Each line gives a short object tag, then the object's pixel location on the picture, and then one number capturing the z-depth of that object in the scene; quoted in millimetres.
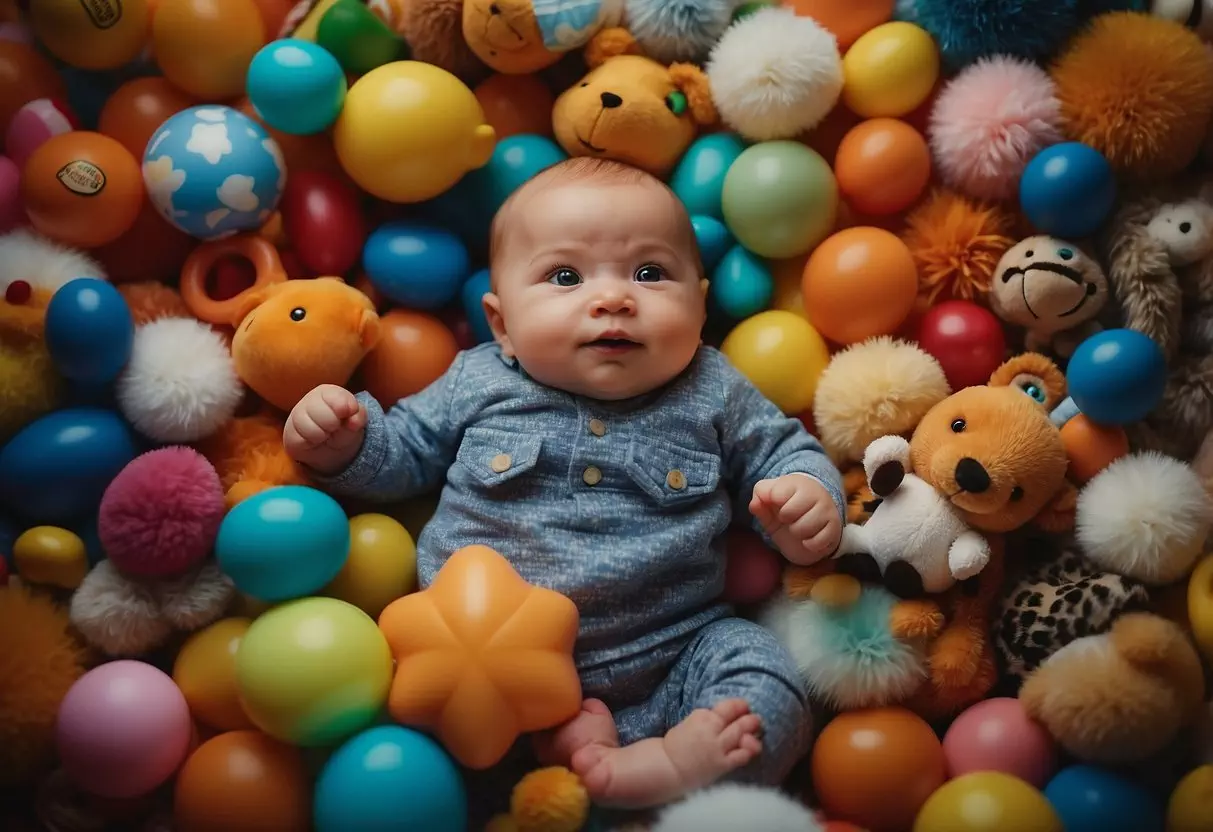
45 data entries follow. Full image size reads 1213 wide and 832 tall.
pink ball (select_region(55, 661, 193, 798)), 1056
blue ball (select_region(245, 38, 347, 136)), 1310
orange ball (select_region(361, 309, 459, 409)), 1373
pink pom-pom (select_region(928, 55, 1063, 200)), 1284
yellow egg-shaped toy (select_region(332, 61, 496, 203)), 1326
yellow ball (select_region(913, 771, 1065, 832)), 1007
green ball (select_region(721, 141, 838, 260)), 1341
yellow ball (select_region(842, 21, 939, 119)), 1340
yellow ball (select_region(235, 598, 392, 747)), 1054
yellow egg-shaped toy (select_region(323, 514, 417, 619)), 1231
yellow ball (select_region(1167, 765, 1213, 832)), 1009
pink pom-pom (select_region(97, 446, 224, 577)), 1146
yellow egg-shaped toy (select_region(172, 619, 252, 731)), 1140
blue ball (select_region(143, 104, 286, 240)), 1276
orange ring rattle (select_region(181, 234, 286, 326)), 1327
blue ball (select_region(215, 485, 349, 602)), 1121
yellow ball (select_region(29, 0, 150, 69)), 1328
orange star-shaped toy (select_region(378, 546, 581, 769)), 1074
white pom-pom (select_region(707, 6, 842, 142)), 1342
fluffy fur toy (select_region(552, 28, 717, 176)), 1365
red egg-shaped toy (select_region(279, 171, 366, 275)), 1383
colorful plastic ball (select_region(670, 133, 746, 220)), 1423
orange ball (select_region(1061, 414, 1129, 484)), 1188
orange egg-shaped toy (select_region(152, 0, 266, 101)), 1349
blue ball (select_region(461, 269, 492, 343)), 1418
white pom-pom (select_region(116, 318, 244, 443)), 1225
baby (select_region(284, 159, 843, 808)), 1188
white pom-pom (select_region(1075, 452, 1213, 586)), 1128
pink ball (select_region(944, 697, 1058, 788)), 1114
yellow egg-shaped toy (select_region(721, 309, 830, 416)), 1343
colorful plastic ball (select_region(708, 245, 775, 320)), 1400
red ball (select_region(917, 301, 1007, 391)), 1300
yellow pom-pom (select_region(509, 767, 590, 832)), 1049
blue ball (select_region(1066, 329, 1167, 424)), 1149
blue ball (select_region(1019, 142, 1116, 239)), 1233
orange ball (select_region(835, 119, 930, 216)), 1323
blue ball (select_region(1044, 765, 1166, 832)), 1052
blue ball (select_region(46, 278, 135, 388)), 1180
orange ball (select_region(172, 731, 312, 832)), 1056
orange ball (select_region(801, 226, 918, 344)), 1305
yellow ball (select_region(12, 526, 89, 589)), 1156
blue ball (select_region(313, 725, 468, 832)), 1021
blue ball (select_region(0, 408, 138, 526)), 1179
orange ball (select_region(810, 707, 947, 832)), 1114
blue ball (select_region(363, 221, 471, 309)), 1380
